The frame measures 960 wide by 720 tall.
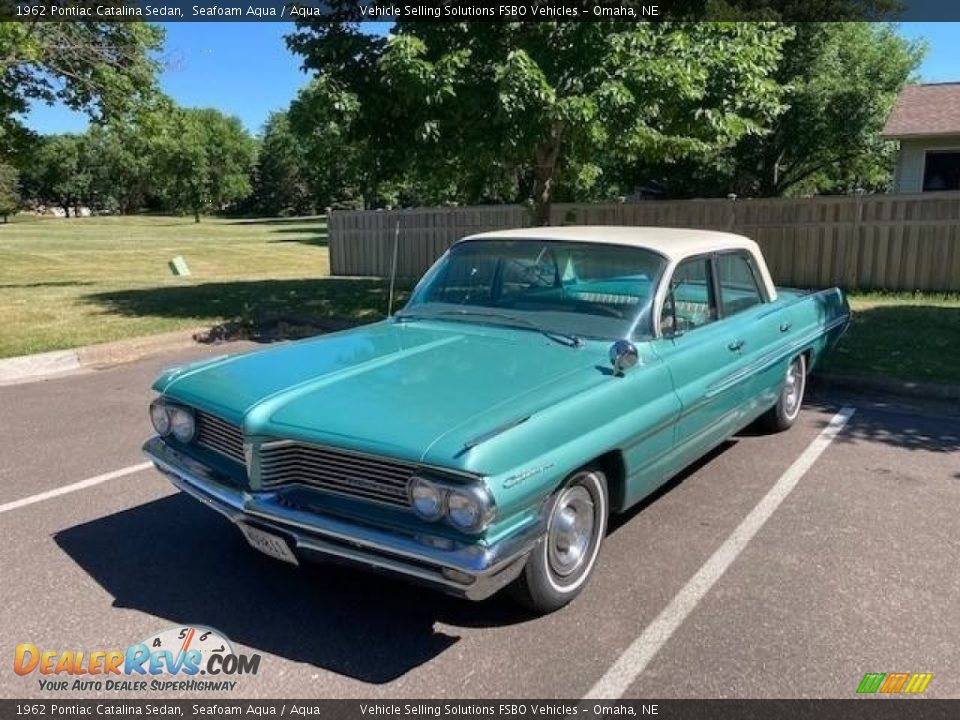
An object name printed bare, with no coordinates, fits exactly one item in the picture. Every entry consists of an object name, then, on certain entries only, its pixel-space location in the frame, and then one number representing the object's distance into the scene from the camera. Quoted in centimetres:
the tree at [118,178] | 7775
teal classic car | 291
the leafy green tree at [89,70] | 1433
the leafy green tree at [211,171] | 7294
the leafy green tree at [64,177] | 8106
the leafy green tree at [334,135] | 1048
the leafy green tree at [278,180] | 7756
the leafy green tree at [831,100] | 1891
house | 1606
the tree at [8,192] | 5650
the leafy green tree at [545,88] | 933
